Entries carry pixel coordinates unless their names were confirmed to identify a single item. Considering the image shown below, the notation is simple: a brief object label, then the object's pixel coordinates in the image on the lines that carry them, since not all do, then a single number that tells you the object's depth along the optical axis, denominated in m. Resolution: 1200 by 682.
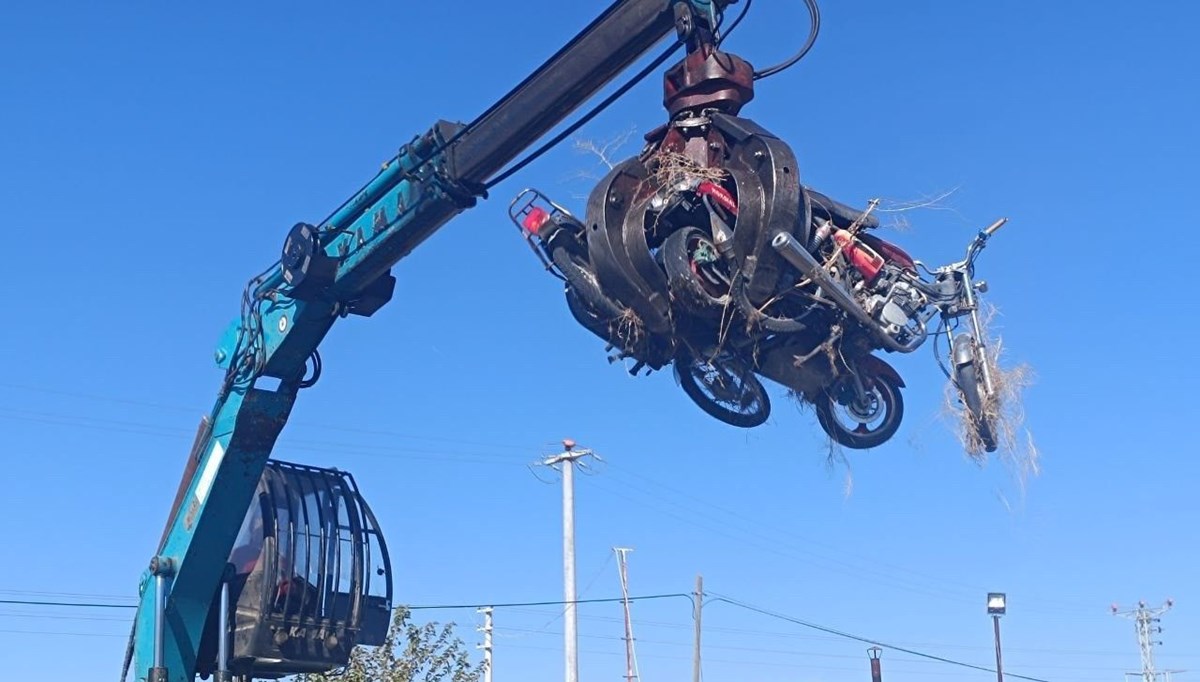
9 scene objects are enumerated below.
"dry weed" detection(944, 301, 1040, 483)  8.89
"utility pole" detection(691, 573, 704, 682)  35.56
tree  21.95
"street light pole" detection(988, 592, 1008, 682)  28.69
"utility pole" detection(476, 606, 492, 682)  38.53
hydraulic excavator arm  10.17
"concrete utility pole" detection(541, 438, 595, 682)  29.41
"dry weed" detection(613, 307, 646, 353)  9.05
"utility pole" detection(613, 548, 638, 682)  42.13
